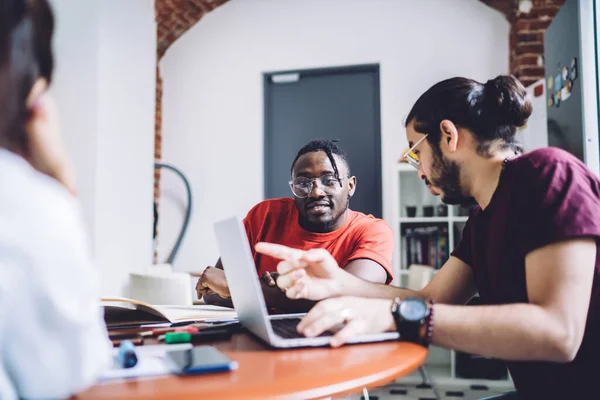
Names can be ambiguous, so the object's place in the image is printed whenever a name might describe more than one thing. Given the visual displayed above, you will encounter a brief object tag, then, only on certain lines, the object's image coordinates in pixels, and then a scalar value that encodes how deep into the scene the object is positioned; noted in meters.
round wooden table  0.70
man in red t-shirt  1.88
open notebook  1.29
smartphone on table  0.78
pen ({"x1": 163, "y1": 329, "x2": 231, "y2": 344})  1.04
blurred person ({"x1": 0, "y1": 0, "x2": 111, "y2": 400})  0.52
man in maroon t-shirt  0.98
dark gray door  4.64
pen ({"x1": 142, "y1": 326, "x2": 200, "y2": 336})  1.13
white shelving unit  3.84
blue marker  0.81
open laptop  0.95
